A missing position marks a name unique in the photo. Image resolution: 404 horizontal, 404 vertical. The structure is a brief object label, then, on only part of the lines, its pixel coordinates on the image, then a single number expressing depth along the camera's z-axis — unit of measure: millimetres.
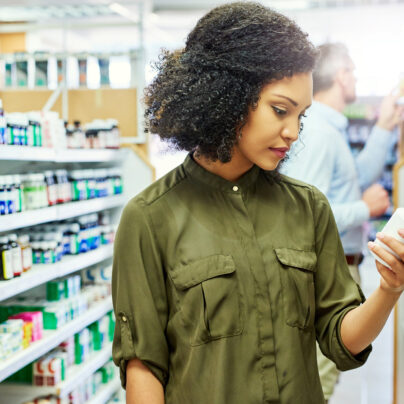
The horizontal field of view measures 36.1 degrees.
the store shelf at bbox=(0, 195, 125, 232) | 2689
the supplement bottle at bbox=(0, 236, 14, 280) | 2666
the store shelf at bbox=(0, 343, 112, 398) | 3199
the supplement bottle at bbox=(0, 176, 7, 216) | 2666
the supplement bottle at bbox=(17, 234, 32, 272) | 2945
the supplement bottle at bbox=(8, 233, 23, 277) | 2770
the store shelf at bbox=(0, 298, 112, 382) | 2610
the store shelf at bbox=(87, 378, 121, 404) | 3762
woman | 1345
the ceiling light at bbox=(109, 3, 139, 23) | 9827
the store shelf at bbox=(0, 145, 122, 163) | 2693
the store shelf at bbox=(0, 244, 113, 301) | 2645
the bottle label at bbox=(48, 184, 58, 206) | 3249
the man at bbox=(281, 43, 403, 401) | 2863
